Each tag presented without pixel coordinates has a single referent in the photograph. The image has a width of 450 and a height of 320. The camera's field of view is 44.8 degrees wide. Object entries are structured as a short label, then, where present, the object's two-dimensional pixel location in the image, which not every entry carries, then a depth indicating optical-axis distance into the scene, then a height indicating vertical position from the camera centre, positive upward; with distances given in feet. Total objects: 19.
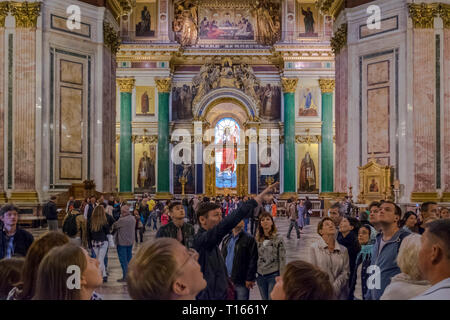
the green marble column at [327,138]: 118.01 +6.09
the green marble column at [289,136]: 118.21 +6.58
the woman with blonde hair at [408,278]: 12.27 -2.61
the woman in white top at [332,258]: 19.30 -3.33
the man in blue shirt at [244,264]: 20.79 -3.76
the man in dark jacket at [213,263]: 16.90 -3.13
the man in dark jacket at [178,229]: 22.71 -2.63
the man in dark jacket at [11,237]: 22.49 -2.91
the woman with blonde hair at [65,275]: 9.20 -1.89
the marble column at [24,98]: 60.03 +7.57
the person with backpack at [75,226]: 34.83 -3.81
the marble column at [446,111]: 61.98 +6.25
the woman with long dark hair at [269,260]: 22.61 -3.92
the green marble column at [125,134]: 118.42 +7.04
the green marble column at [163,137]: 118.83 +6.44
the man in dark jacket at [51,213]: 48.66 -4.16
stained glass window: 132.77 +3.48
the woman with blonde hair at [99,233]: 34.53 -4.22
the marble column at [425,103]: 62.03 +7.18
